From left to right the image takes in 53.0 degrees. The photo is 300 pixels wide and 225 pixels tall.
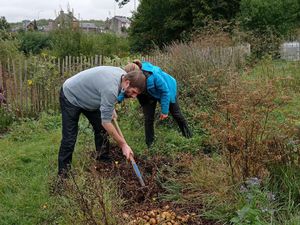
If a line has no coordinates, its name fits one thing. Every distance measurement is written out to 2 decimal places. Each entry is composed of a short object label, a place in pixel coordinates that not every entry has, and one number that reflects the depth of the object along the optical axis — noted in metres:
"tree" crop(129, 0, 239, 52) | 19.51
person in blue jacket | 3.84
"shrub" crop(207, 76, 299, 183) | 2.71
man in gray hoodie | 2.80
